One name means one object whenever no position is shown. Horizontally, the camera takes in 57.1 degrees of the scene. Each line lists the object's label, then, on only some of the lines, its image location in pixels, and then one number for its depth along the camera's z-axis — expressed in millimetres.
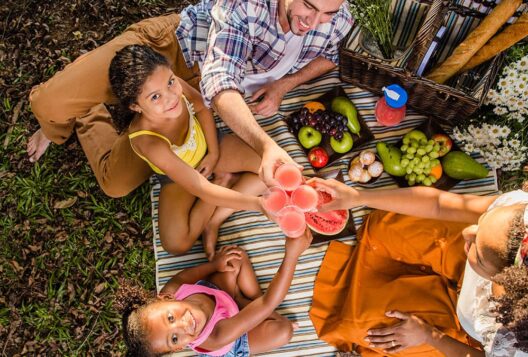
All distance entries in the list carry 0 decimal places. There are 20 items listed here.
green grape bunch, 2943
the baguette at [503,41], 2529
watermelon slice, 3070
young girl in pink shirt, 2473
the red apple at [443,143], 3002
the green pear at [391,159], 3037
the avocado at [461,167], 2969
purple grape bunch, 3057
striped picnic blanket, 3117
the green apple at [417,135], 3039
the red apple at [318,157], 3131
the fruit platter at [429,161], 2963
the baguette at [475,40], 2559
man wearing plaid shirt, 2439
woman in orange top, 1952
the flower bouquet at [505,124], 2683
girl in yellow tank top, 2377
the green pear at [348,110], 3143
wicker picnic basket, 2709
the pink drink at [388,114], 3104
